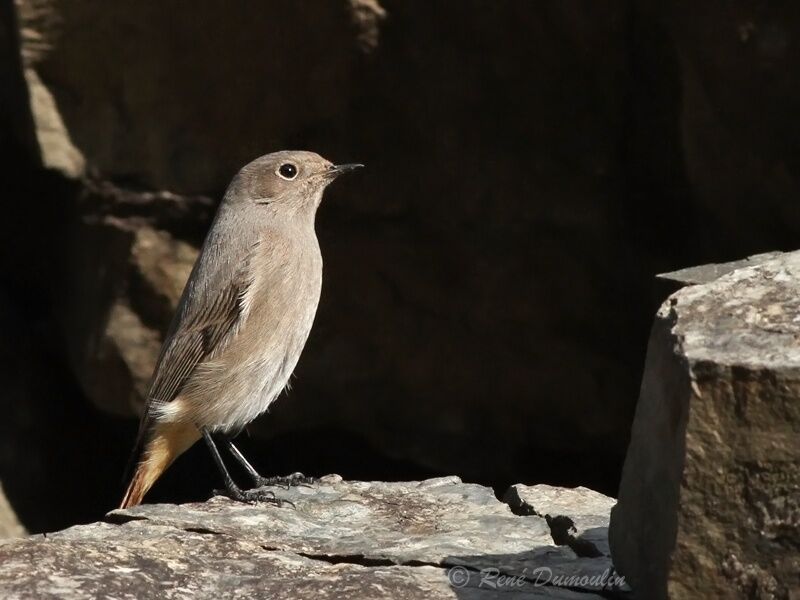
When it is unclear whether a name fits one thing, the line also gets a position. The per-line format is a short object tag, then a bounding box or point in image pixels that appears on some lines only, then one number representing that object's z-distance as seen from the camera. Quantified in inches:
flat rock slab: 307.3
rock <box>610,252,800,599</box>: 253.6
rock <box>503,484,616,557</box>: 360.5
